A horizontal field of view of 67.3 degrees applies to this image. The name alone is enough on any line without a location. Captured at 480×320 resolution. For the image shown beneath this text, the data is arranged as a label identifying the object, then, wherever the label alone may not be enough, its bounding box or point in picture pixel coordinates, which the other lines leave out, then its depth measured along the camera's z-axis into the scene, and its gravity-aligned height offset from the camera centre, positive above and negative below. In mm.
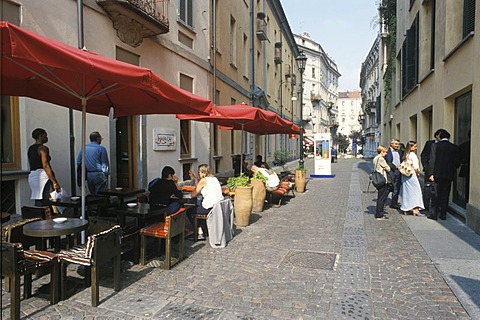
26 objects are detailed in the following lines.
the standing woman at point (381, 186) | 7998 -887
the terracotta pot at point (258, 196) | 8941 -1245
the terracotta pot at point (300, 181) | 13148 -1271
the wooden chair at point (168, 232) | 4820 -1168
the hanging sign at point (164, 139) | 9984 +220
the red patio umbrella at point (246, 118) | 8211 +714
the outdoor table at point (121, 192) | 6359 -820
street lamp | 17920 +4193
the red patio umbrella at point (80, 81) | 2923 +793
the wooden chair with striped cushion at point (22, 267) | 3328 -1168
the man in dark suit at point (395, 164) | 9641 -489
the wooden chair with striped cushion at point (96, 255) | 3703 -1149
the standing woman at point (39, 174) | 5484 -405
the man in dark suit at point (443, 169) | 7438 -484
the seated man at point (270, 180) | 9556 -894
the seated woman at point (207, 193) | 6258 -812
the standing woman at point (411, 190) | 8430 -1048
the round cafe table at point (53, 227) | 3756 -872
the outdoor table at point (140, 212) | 4941 -912
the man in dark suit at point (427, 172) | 7959 -585
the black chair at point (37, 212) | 4988 -903
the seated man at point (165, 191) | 5789 -711
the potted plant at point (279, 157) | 21172 -641
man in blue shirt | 6844 -325
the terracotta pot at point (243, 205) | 7363 -1194
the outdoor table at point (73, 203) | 5375 -848
